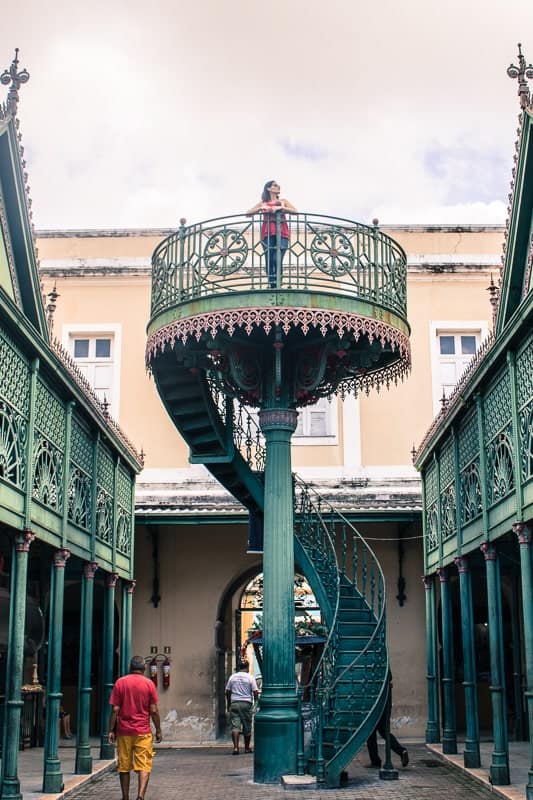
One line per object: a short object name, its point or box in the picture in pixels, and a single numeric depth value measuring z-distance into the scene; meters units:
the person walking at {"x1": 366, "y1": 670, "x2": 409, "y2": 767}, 13.58
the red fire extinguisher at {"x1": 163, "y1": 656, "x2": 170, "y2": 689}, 19.47
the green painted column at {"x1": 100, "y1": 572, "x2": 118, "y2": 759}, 15.02
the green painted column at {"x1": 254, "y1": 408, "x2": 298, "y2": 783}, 12.29
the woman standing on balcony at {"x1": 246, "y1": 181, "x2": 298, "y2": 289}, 12.50
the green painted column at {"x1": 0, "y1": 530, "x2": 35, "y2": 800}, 9.80
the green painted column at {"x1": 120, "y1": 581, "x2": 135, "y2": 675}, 16.48
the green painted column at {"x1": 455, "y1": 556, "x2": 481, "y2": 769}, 13.19
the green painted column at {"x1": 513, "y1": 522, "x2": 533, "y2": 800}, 9.68
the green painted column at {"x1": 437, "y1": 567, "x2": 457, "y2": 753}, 15.24
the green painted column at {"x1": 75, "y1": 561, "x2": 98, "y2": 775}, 13.30
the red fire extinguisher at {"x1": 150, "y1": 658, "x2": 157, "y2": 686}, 19.43
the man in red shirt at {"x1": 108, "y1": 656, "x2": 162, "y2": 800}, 10.47
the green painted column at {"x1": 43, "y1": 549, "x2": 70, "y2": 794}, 11.60
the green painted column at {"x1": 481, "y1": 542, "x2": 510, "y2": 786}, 11.57
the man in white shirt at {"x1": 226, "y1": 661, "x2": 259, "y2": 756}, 16.17
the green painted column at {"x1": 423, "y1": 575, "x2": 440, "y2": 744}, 16.97
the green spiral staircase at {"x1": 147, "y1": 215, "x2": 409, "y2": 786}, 12.13
